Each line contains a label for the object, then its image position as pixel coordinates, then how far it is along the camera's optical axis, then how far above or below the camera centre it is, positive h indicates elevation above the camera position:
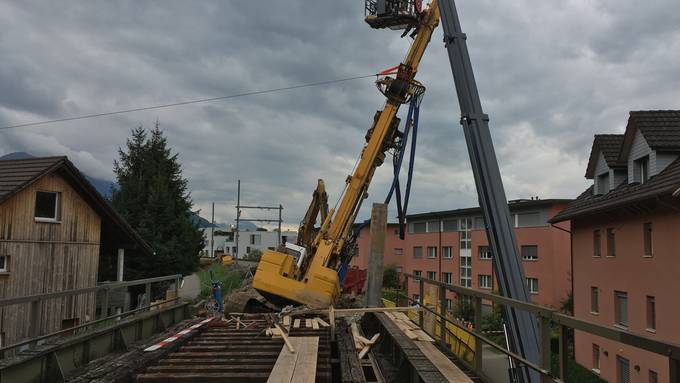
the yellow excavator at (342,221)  14.09 +0.88
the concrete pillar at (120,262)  23.34 -0.66
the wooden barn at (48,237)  17.56 +0.29
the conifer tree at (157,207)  33.78 +2.53
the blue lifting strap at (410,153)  16.31 +2.96
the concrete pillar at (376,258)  10.77 -0.12
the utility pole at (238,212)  44.31 +2.94
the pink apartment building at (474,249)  41.16 +0.42
